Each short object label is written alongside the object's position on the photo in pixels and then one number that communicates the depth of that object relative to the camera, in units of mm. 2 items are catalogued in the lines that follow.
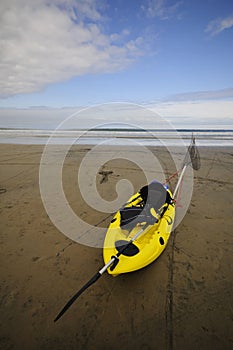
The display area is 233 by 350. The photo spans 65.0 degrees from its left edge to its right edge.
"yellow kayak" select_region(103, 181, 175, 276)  3008
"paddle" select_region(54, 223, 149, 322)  2292
